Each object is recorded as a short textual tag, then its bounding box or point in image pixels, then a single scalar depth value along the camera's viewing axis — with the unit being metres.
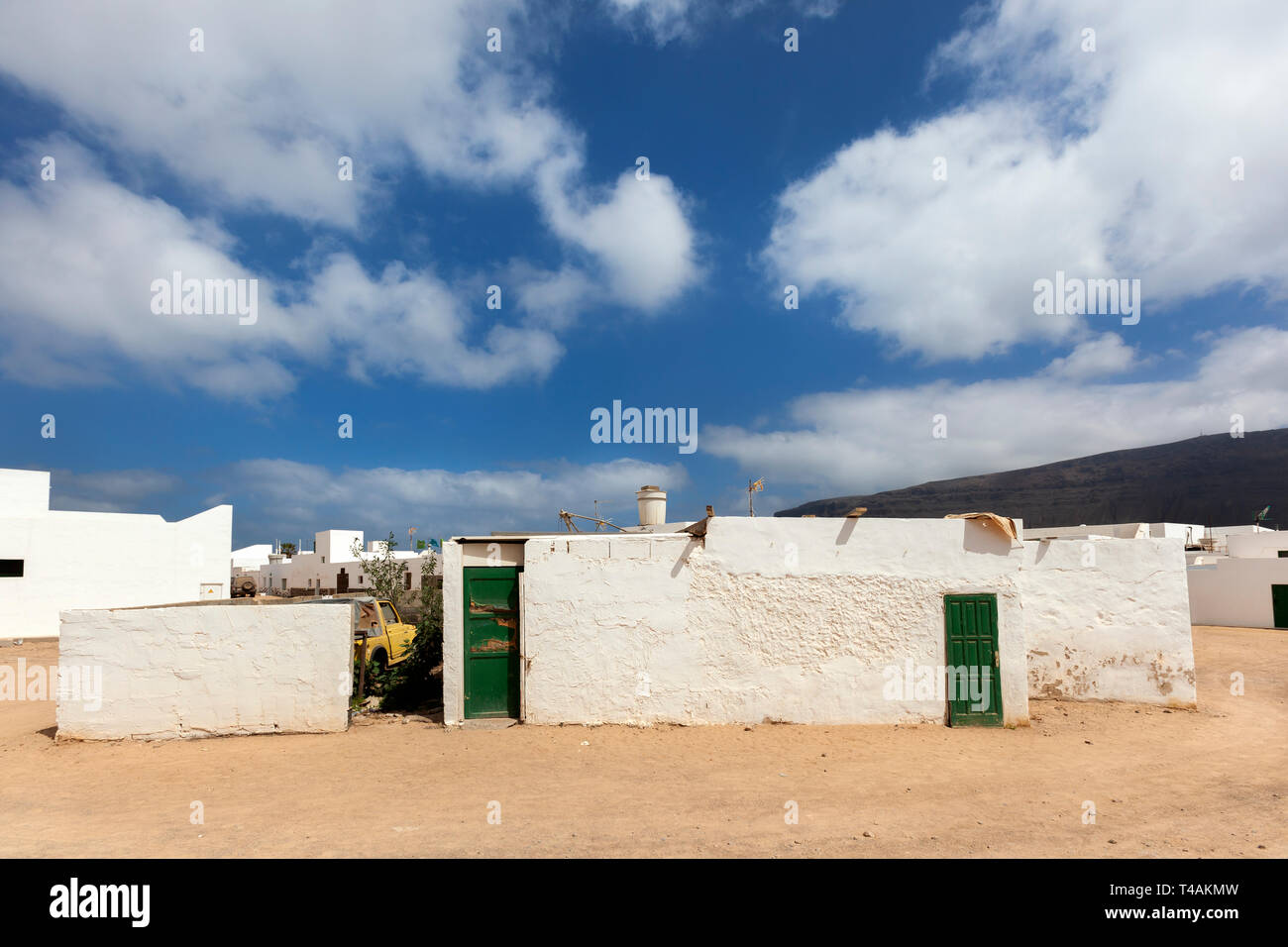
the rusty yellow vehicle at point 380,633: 11.37
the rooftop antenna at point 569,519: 11.57
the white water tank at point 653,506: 13.80
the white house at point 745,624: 9.10
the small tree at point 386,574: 14.14
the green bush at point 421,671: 10.23
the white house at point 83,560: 21.36
